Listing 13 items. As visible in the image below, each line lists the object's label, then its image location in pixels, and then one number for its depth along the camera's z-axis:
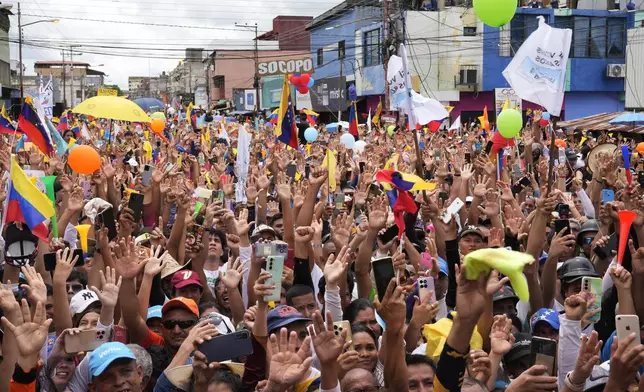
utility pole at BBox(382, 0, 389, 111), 25.26
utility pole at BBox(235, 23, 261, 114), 43.53
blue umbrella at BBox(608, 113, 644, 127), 23.30
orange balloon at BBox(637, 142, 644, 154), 17.11
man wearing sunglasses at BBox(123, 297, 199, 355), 5.04
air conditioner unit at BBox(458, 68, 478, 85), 38.69
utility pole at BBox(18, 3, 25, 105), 40.29
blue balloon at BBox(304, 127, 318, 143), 19.11
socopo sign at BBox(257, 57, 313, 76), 23.81
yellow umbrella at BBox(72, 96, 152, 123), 11.17
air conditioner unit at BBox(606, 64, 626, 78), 39.07
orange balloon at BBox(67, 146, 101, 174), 9.36
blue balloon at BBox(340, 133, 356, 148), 17.16
